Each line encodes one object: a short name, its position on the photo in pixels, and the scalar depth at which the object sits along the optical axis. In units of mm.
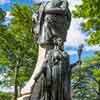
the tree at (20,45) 26266
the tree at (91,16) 16531
